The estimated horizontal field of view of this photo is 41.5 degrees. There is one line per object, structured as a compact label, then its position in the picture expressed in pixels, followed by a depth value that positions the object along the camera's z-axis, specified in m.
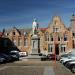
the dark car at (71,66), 8.95
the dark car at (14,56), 19.16
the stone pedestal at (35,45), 20.23
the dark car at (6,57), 17.08
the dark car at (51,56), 20.45
